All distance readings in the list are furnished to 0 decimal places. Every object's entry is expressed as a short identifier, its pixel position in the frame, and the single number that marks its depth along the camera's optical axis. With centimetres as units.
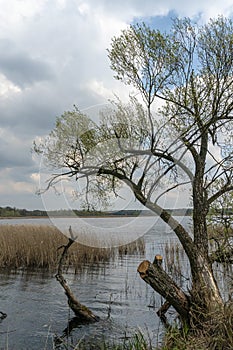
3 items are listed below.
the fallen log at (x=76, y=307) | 785
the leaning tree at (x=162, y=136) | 721
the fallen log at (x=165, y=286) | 619
